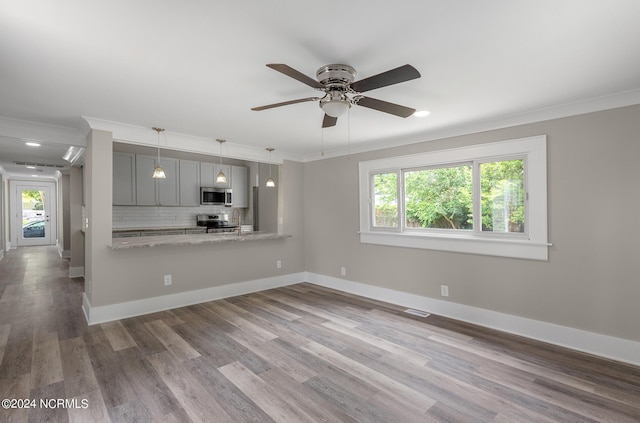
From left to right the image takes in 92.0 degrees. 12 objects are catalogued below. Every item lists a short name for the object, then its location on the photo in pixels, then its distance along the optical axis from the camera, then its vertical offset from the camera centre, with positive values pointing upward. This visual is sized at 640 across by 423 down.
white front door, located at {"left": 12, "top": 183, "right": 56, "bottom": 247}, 9.99 -0.02
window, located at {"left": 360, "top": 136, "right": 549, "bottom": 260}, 3.14 +0.10
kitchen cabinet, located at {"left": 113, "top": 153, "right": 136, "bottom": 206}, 5.59 +0.61
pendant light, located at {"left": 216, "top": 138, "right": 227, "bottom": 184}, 4.21 +0.45
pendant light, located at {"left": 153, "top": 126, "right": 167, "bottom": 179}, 3.66 +0.47
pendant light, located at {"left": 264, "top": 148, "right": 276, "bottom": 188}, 4.67 +0.42
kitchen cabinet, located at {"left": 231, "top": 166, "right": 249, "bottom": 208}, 6.82 +0.57
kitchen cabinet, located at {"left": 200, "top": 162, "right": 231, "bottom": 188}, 6.55 +0.81
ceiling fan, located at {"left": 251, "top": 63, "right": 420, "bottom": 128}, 1.80 +0.76
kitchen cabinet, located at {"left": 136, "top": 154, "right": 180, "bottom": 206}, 5.85 +0.55
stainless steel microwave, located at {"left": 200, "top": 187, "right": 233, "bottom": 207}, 6.43 +0.32
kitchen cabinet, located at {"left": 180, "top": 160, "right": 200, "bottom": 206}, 6.29 +0.59
